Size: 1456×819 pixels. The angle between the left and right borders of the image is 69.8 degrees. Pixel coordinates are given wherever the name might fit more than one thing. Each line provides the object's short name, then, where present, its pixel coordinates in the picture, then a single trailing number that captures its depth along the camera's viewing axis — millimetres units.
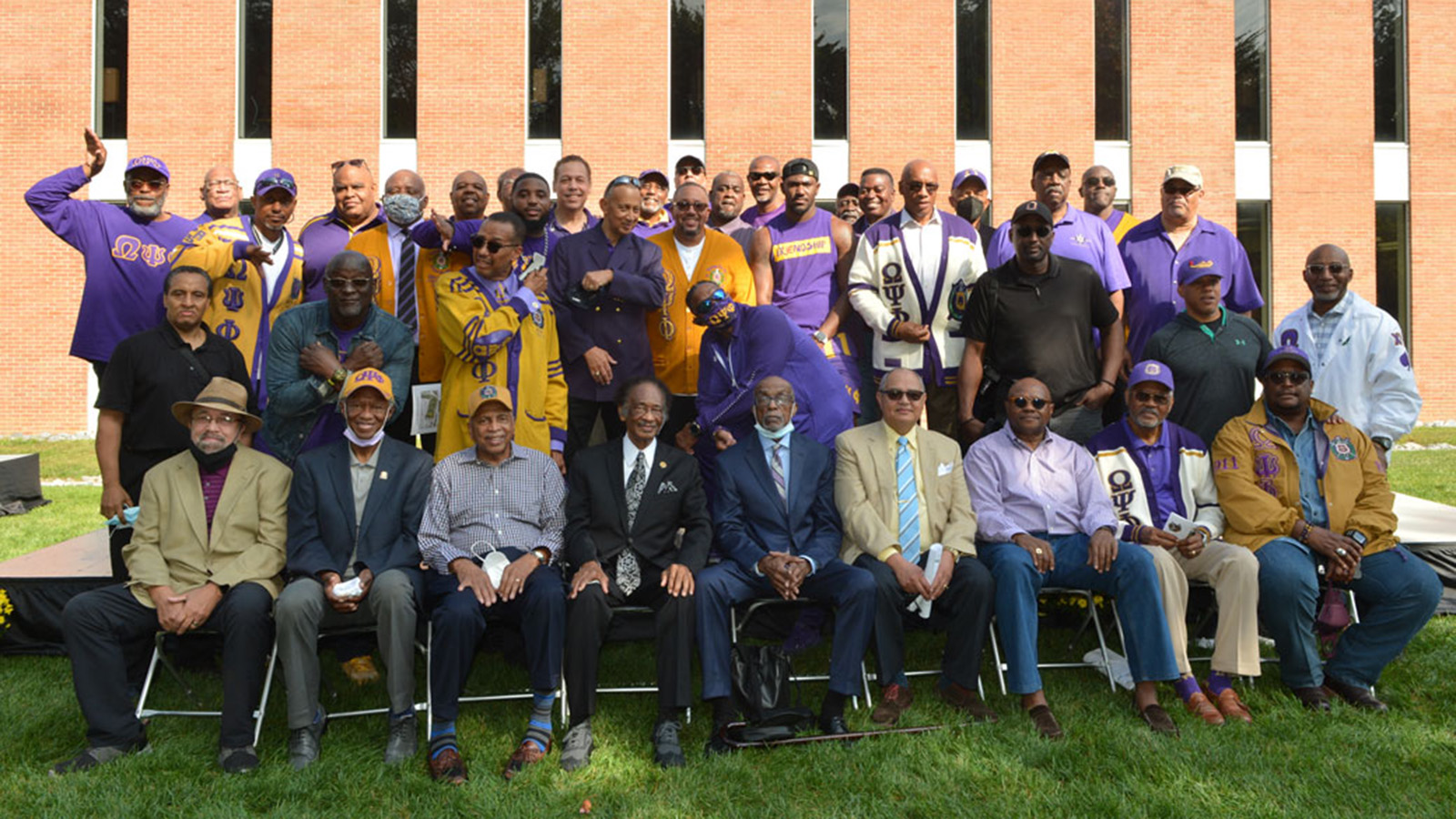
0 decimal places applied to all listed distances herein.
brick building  15711
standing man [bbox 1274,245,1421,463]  5469
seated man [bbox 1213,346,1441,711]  4750
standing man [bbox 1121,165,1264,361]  6309
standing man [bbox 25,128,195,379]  5766
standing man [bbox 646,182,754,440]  6020
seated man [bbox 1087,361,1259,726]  4723
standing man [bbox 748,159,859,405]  6207
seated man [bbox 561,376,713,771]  4379
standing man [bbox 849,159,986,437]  5891
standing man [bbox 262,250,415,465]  4965
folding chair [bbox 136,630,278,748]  4324
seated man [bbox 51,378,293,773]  4211
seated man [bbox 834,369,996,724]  4633
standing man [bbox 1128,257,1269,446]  5520
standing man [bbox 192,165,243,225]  5789
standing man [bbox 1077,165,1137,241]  6961
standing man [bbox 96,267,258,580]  4977
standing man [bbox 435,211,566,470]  5160
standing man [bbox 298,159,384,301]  5949
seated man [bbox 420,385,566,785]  4285
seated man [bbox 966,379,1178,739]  4566
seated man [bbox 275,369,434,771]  4258
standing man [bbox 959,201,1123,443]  5473
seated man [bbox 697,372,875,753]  4484
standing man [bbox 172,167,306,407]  5465
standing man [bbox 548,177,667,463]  5734
